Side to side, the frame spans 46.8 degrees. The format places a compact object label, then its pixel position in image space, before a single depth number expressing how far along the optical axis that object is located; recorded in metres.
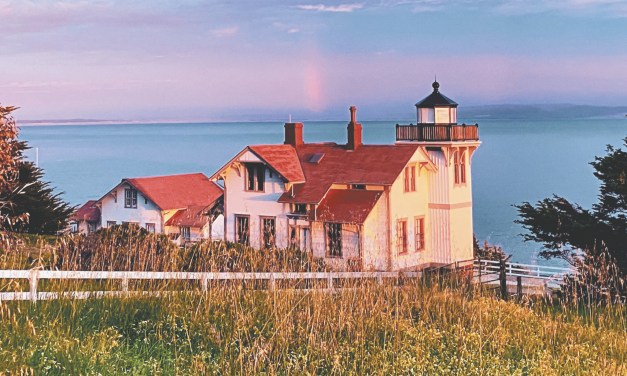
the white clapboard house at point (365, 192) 27.88
